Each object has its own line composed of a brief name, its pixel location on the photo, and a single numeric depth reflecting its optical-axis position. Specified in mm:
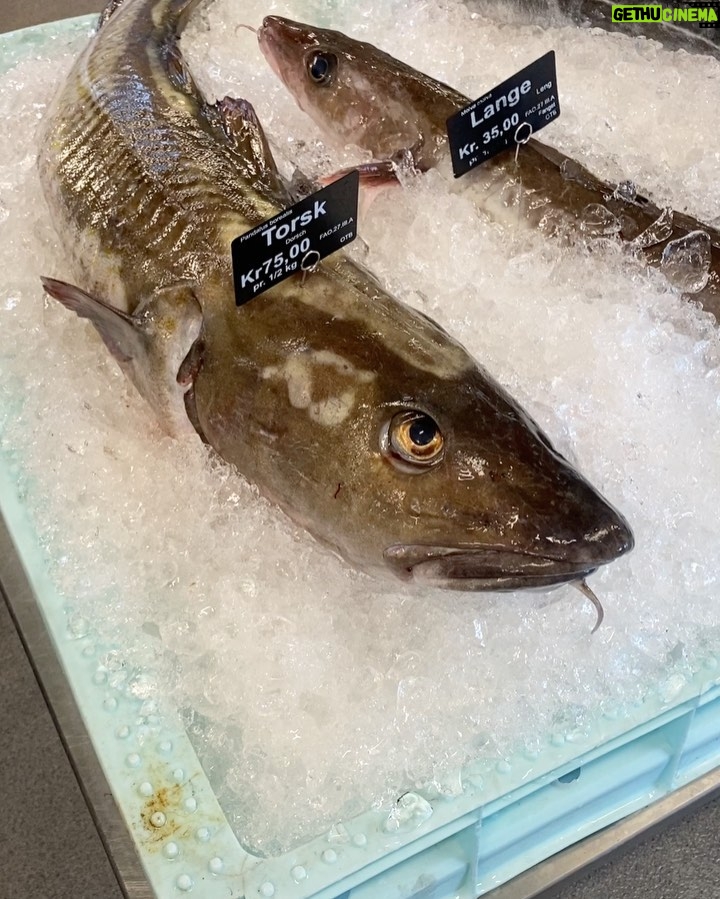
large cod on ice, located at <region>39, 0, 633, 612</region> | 429
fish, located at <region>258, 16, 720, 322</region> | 662
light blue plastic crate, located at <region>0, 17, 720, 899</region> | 435
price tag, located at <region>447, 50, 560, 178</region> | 671
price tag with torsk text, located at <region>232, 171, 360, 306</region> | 485
